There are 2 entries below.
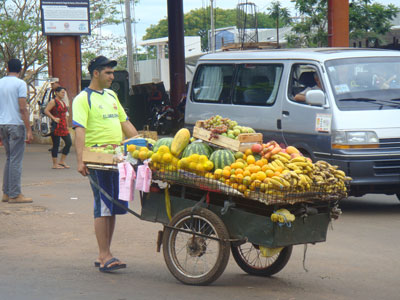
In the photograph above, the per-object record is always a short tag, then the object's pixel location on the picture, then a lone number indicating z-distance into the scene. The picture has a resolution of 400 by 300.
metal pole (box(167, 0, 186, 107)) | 27.52
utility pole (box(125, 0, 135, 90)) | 37.72
